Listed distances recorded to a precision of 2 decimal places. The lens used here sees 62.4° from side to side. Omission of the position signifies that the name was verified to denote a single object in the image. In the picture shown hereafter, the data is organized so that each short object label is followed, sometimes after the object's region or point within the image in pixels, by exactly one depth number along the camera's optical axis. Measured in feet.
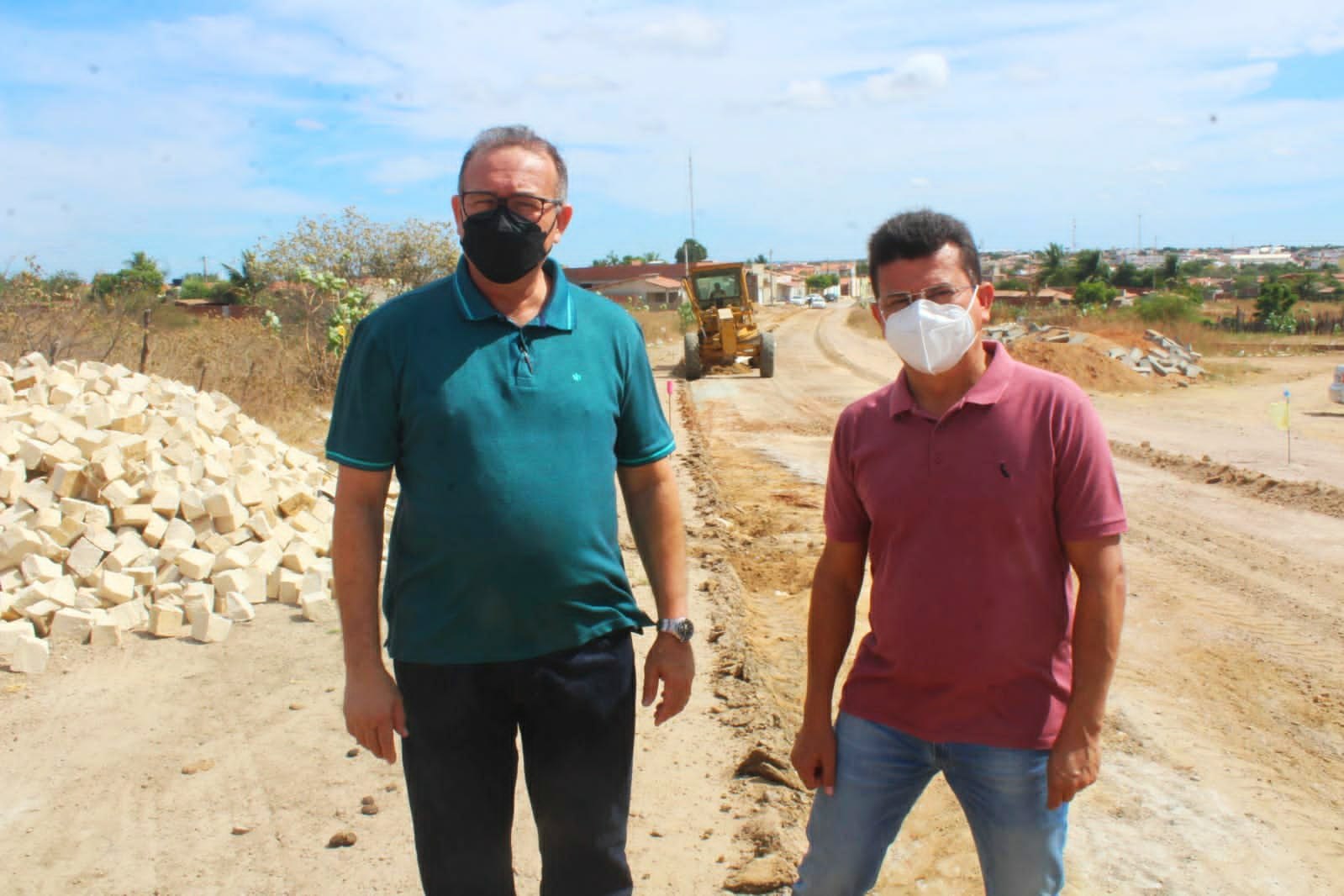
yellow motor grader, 81.61
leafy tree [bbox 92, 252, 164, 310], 57.90
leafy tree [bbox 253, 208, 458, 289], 83.66
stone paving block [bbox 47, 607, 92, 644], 21.03
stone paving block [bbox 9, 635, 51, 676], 19.49
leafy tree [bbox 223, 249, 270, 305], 82.69
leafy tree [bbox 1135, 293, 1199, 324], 128.67
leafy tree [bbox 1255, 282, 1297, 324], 171.63
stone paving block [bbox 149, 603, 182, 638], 21.31
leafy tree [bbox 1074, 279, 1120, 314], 192.31
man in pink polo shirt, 7.52
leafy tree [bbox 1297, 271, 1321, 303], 204.66
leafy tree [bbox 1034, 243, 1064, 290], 273.54
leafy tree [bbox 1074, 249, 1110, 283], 261.24
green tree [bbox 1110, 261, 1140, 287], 272.29
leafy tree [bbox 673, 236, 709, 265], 294.39
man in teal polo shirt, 8.04
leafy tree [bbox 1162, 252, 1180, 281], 254.47
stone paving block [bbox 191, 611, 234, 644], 21.25
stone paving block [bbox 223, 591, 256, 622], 22.31
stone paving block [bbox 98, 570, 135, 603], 22.29
